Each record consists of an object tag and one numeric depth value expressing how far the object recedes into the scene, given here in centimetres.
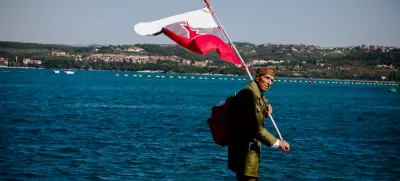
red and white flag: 1731
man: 1532
